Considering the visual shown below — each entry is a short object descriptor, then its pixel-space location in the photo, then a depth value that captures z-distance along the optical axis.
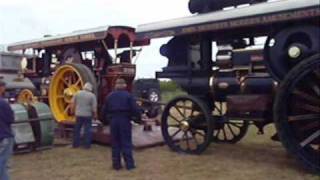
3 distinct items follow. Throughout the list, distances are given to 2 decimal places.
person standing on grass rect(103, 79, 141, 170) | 5.93
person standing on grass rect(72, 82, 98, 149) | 7.80
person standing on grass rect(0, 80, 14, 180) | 4.69
